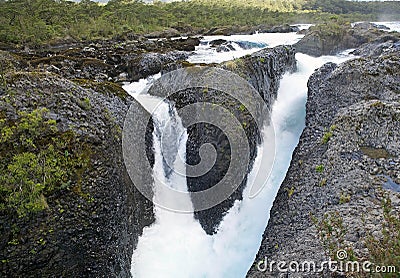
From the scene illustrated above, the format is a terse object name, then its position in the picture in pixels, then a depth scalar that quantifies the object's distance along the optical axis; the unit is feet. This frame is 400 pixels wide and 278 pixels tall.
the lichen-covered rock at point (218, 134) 36.99
